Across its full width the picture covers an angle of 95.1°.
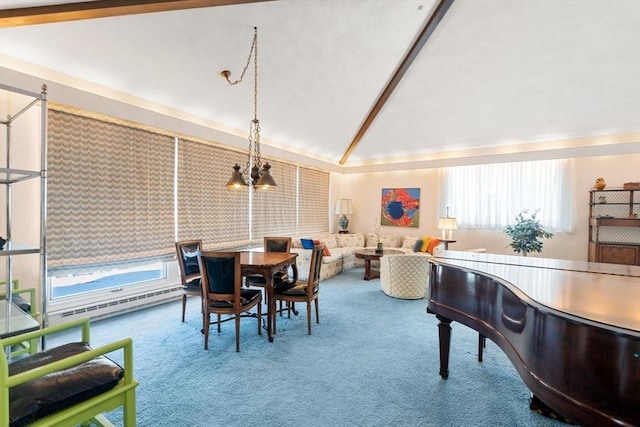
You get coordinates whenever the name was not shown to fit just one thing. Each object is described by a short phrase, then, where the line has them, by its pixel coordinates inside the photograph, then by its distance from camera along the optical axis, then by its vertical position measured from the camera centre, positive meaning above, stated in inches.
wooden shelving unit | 193.5 -7.8
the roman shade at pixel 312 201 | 286.0 +7.8
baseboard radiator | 131.0 -50.8
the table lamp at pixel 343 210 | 321.7 -0.8
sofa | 234.1 -35.2
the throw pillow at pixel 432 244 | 253.9 -28.5
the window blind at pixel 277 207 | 233.1 +1.3
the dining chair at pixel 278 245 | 172.6 -21.7
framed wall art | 295.4 +3.7
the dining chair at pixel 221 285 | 113.3 -30.7
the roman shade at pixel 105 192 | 127.4 +6.3
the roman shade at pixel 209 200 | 178.9 +4.8
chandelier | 125.1 +13.2
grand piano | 42.8 -21.1
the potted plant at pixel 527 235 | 213.8 -16.1
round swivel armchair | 183.5 -41.2
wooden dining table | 123.7 -26.5
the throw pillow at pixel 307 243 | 219.0 -26.2
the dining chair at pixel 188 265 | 139.5 -29.7
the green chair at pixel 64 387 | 48.1 -33.9
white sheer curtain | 224.8 +17.0
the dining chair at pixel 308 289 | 132.9 -37.7
